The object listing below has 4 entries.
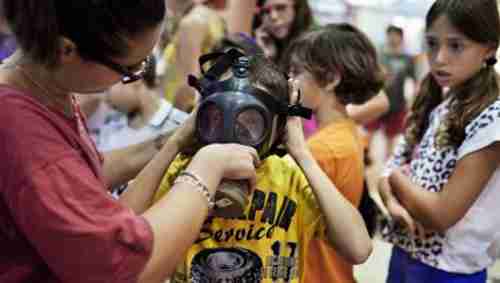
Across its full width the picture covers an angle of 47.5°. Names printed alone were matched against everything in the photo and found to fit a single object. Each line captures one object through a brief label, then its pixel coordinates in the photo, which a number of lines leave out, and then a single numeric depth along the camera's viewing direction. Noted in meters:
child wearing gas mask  1.09
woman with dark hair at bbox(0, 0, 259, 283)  0.67
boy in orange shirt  1.40
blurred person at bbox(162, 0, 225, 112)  2.47
